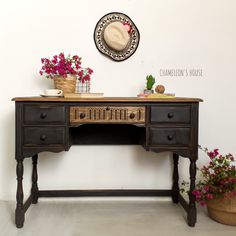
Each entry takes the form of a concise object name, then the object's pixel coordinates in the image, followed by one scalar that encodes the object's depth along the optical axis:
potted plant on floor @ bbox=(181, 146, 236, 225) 2.06
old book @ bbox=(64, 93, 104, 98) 2.04
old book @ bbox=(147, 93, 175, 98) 2.12
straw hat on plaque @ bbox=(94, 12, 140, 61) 2.44
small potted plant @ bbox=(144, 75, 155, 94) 2.32
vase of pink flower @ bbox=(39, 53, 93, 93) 2.21
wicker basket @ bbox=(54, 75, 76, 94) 2.21
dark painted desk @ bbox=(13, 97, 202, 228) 1.98
